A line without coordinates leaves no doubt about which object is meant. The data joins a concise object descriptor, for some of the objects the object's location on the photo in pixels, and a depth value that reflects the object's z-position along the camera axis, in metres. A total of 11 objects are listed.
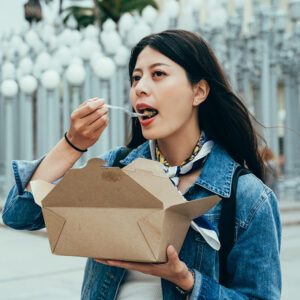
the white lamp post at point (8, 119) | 10.15
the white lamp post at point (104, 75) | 7.48
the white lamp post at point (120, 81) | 8.80
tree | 21.27
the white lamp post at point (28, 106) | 9.78
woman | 1.55
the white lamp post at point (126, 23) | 9.28
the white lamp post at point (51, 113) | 9.20
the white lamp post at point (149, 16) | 9.09
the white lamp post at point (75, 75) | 8.12
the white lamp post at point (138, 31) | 8.40
